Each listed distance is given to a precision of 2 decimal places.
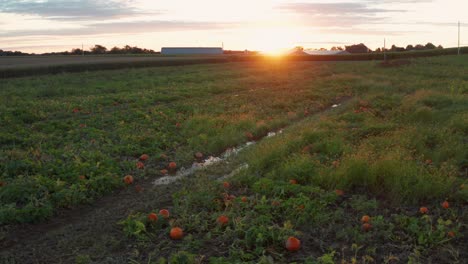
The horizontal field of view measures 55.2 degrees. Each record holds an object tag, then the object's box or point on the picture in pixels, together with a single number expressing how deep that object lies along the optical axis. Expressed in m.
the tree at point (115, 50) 75.56
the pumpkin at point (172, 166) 8.87
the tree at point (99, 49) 75.94
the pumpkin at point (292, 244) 4.87
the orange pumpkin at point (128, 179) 7.78
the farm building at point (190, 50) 90.41
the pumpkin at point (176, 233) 5.29
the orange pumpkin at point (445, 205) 5.90
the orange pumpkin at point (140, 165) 8.54
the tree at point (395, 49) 85.29
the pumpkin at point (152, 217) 5.73
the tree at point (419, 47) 90.29
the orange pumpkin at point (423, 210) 5.79
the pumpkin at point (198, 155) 9.73
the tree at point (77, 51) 73.67
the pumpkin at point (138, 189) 7.51
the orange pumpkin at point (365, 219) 5.53
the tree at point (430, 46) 94.31
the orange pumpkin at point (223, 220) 5.52
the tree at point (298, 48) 91.94
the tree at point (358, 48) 95.75
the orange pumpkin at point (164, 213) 5.85
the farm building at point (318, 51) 87.19
